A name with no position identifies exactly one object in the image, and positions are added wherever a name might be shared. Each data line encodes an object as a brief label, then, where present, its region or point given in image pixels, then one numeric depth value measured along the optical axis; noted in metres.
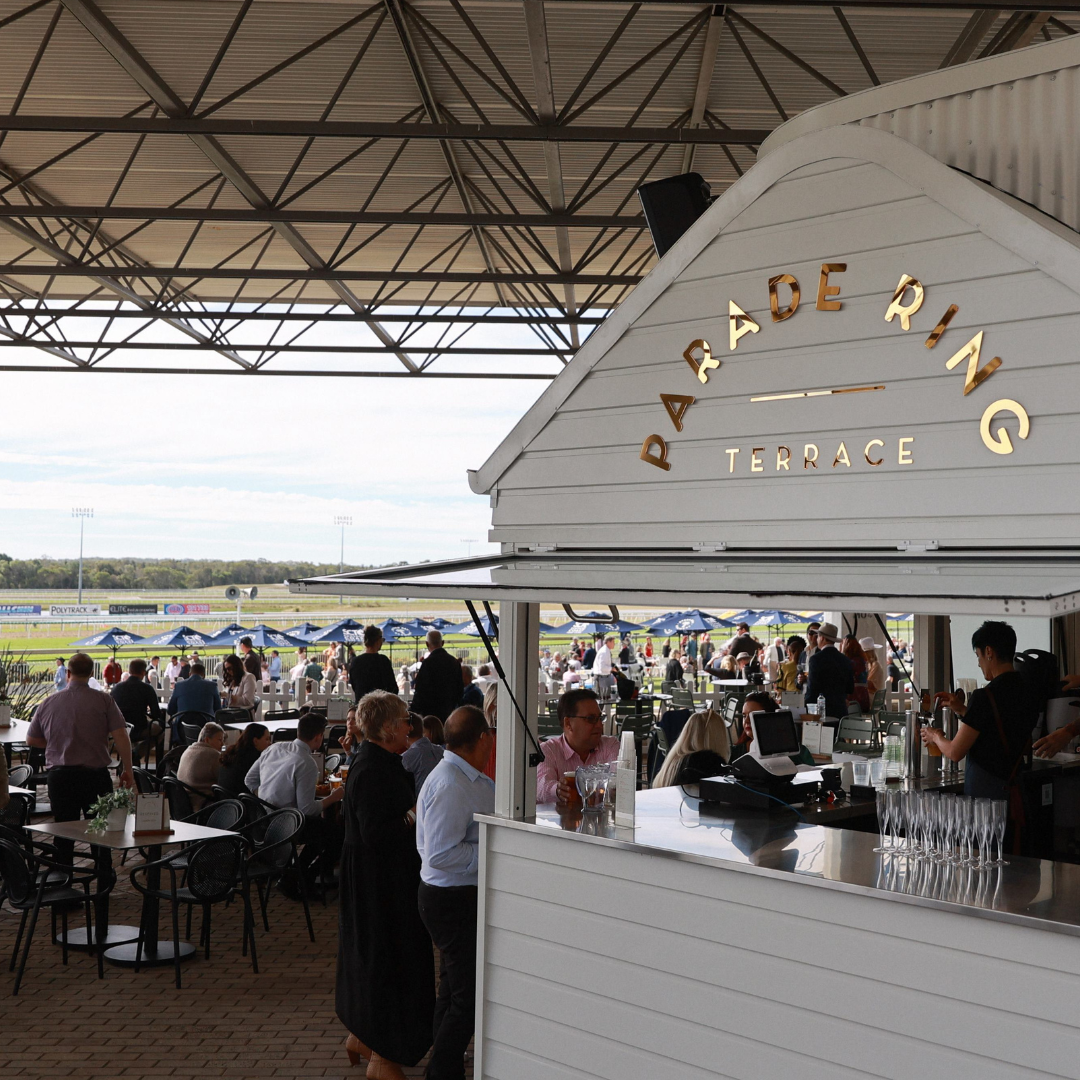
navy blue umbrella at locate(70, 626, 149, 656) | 24.28
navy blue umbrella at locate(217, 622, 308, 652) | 22.81
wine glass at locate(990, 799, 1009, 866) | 3.93
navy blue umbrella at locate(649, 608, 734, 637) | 25.88
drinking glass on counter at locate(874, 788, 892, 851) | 4.19
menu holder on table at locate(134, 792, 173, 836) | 6.71
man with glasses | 5.48
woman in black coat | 5.14
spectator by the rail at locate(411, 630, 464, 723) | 11.31
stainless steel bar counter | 3.43
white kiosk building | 3.55
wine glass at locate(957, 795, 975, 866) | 3.89
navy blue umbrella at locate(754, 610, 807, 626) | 27.85
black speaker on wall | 4.96
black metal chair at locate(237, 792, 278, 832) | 7.55
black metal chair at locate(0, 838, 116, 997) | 6.45
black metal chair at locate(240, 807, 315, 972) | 7.09
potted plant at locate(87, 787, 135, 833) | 6.82
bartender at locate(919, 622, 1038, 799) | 5.24
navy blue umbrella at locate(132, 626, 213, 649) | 23.60
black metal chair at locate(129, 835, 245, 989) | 6.63
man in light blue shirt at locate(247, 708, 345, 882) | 7.70
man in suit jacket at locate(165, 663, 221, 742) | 12.79
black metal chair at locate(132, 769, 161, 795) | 9.12
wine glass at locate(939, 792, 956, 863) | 3.91
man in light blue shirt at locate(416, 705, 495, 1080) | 4.86
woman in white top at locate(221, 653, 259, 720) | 15.05
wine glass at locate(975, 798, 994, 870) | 3.89
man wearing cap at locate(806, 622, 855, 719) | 11.87
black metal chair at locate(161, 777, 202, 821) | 8.15
